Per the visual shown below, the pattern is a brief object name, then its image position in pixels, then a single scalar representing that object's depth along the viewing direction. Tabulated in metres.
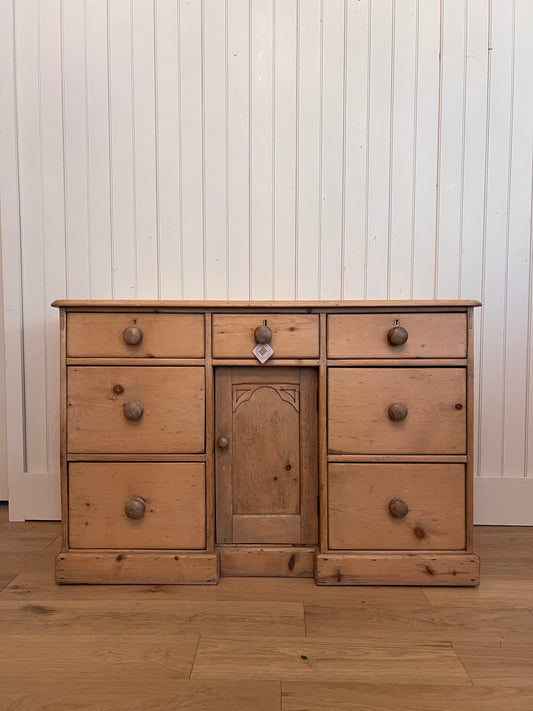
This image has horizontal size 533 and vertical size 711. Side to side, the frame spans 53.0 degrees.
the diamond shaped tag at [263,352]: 1.62
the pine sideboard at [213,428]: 1.61
